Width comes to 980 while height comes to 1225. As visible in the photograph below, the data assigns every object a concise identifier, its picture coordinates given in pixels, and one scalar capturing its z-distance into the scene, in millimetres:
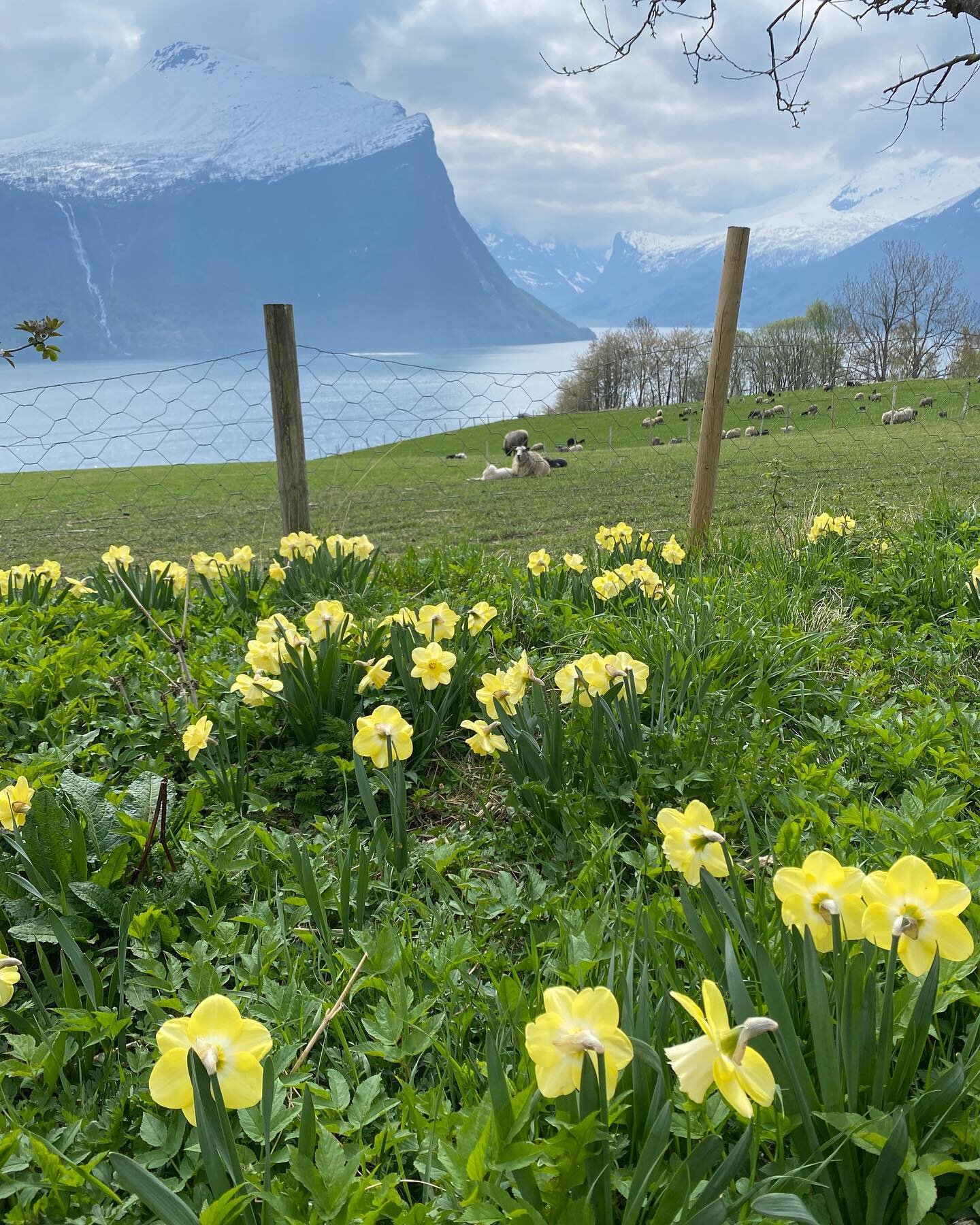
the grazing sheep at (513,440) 26047
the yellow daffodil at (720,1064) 682
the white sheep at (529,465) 16766
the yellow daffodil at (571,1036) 772
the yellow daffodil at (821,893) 957
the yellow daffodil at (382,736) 1714
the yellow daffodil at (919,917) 880
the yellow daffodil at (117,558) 3674
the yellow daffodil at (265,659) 2320
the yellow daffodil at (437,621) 2430
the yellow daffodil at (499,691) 1953
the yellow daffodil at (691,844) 1109
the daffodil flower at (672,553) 3598
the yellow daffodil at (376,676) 2055
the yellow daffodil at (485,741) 1925
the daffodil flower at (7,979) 1031
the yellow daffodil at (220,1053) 779
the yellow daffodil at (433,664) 2129
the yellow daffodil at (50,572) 3732
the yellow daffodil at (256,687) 2193
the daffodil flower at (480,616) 2699
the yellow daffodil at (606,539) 3863
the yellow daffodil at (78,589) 3734
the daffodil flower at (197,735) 1951
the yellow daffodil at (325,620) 2496
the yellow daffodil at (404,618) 2531
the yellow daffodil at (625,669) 1991
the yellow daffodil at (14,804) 1557
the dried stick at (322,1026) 993
